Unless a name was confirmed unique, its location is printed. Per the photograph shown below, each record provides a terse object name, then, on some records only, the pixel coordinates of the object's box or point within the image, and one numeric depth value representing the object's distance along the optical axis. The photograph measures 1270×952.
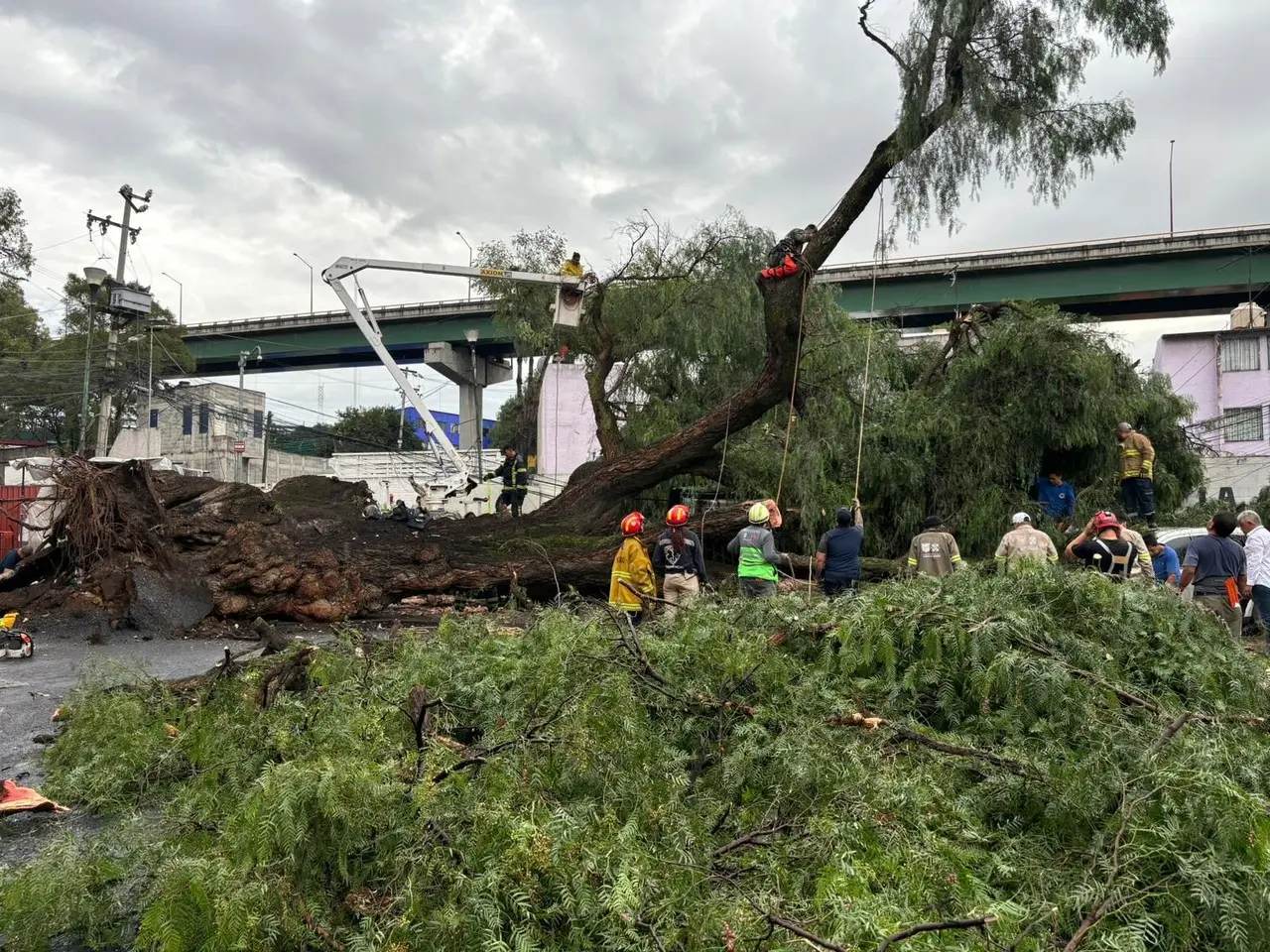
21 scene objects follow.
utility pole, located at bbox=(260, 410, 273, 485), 28.42
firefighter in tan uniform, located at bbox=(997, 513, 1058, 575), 6.66
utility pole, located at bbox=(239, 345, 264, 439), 40.53
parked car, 9.09
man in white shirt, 7.27
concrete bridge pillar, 37.66
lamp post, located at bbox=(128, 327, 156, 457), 23.57
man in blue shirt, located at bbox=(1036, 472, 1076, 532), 11.17
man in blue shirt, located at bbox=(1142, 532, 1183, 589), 7.95
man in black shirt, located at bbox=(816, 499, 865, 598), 7.48
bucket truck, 13.73
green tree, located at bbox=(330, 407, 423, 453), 52.56
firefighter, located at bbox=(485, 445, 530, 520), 14.87
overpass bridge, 29.34
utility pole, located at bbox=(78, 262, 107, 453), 22.47
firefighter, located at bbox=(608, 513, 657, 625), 6.97
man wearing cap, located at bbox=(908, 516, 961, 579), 7.57
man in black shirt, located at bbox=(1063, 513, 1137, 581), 6.47
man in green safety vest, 7.16
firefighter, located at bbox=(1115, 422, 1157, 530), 10.41
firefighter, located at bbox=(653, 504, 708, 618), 7.29
